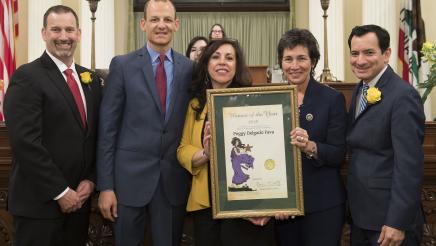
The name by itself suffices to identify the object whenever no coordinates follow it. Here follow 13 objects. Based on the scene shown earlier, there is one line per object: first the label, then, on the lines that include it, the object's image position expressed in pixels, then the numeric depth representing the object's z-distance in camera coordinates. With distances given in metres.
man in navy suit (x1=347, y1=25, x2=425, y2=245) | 2.73
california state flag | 7.46
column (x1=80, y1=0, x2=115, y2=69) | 9.13
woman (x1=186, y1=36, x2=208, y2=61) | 5.28
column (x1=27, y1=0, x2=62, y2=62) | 8.47
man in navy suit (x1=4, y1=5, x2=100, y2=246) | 2.97
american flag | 6.55
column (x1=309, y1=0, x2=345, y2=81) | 9.41
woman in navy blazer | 3.04
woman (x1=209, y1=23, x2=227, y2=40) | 6.00
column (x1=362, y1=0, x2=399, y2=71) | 8.22
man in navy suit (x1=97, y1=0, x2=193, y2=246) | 3.05
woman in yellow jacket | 2.99
